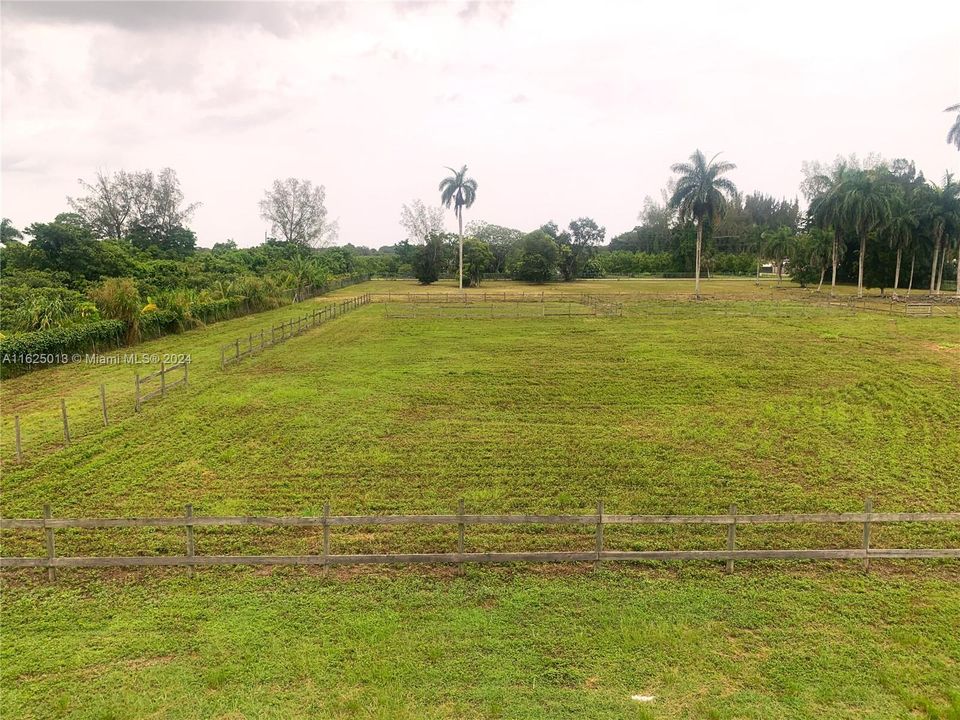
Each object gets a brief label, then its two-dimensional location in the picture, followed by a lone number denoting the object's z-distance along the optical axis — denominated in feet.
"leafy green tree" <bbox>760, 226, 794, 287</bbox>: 275.18
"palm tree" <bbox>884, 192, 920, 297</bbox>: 181.68
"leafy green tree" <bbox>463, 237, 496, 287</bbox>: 252.87
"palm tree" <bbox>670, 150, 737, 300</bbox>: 188.65
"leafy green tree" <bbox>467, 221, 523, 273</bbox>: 331.16
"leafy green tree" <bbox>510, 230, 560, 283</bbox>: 262.06
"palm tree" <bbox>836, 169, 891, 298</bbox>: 175.52
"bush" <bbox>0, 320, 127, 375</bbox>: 71.31
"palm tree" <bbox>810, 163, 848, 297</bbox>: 185.98
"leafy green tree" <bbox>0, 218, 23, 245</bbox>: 144.77
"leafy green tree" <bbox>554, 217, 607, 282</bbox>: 275.39
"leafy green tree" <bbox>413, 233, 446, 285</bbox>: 254.88
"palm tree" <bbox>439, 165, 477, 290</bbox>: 230.48
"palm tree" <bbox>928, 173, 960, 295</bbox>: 174.09
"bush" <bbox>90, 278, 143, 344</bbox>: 93.61
